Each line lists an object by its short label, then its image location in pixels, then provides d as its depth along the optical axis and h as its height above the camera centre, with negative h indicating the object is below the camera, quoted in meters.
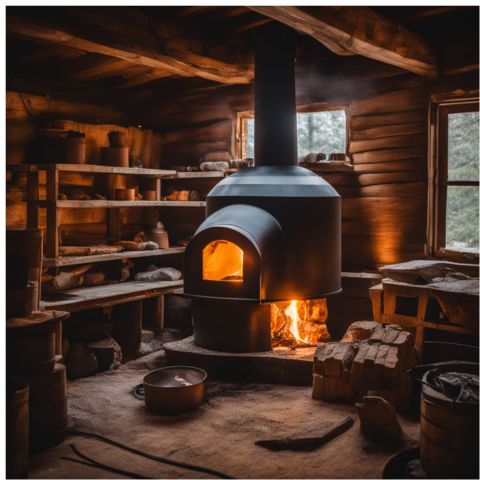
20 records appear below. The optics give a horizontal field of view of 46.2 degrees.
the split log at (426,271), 4.89 -0.46
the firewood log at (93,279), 6.33 -0.69
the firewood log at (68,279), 5.94 -0.66
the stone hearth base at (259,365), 4.80 -1.27
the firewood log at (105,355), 5.44 -1.33
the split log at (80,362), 5.20 -1.35
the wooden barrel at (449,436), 2.88 -1.13
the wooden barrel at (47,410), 3.61 -1.26
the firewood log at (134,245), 6.52 -0.31
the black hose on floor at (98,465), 3.27 -1.49
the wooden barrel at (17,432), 3.12 -1.20
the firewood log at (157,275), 6.72 -0.68
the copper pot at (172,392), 4.15 -1.29
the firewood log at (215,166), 6.67 +0.62
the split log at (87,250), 5.86 -0.34
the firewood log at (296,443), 3.61 -1.44
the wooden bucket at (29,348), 3.44 -0.81
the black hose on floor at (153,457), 3.29 -1.47
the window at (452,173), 5.64 +0.48
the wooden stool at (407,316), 4.62 -0.78
